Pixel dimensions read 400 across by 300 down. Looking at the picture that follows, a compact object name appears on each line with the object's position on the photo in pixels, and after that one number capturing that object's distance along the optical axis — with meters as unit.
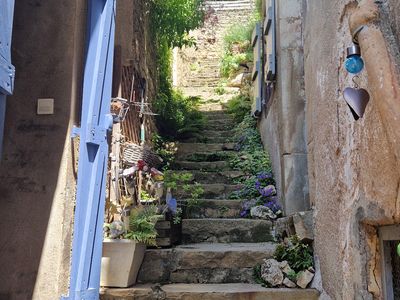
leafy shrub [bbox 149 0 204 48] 6.22
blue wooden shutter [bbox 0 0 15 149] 1.64
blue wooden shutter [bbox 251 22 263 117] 5.87
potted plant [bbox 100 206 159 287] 3.29
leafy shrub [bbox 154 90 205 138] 6.78
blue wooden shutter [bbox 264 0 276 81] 4.63
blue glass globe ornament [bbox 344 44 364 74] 1.63
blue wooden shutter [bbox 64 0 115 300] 2.79
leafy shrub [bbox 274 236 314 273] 3.26
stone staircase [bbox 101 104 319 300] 3.15
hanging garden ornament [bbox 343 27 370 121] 1.62
